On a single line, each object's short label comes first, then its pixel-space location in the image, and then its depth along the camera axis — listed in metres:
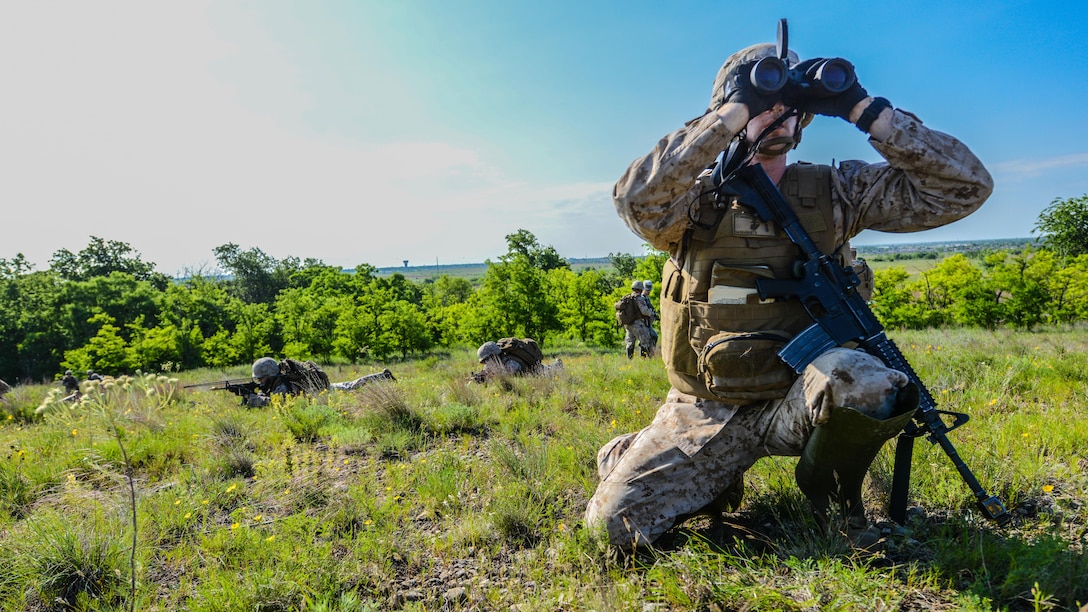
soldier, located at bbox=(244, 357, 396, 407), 7.42
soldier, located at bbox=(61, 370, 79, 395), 9.71
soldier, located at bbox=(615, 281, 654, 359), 11.35
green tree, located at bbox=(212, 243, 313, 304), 56.44
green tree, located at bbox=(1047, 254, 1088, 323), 17.44
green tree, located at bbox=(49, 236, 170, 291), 45.19
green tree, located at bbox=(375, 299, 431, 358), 24.64
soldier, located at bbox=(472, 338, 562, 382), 7.89
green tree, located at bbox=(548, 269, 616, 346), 23.91
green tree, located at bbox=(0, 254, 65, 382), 30.38
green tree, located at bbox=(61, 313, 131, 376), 22.83
